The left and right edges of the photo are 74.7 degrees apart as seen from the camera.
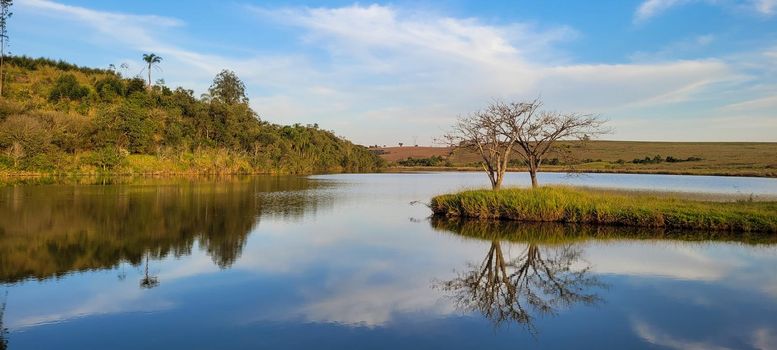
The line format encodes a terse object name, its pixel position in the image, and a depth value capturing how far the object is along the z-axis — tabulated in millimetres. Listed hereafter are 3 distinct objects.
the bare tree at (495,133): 25656
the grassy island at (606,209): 18656
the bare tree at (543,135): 25594
